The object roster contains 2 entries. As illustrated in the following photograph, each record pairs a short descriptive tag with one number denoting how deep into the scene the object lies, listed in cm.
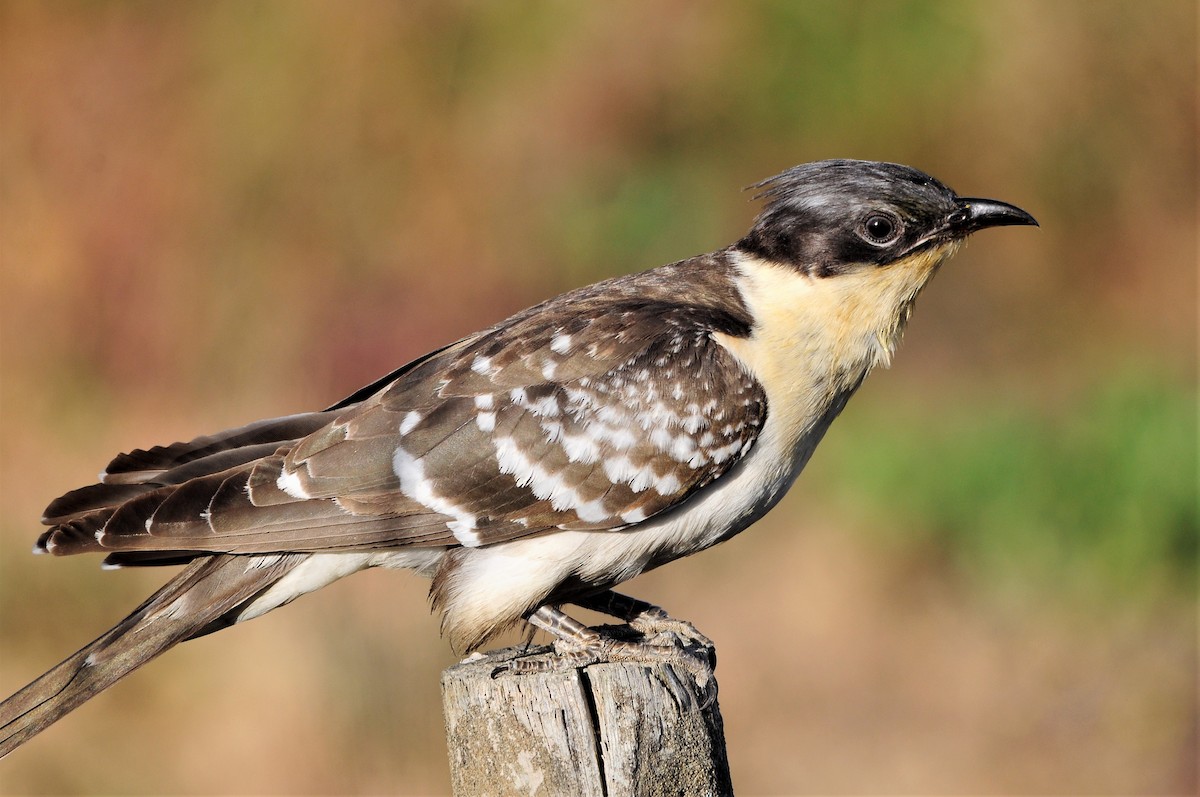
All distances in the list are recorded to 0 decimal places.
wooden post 690
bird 834
